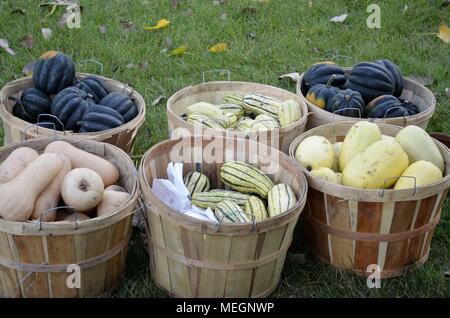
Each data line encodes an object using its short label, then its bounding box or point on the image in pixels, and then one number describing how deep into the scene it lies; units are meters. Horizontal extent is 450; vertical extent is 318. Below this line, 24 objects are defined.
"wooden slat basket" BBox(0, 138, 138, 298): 2.72
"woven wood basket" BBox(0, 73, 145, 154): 3.50
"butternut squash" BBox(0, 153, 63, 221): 2.88
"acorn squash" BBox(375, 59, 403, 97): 4.17
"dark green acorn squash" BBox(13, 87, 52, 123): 3.80
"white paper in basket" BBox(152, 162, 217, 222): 3.12
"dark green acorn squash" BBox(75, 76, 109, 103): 3.97
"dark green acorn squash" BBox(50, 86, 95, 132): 3.71
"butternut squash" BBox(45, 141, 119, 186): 3.23
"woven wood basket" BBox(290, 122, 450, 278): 3.09
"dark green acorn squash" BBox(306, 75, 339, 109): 3.97
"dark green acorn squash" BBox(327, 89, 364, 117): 3.84
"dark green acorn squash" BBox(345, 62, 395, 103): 4.09
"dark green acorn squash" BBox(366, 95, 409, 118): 3.85
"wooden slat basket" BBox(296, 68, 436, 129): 3.76
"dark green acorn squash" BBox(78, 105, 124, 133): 3.61
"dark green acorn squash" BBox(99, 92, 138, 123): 3.86
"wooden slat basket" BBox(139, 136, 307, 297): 2.78
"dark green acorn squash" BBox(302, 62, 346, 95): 4.21
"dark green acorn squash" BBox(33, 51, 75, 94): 3.90
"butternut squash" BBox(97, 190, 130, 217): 3.02
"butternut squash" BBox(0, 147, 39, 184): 3.07
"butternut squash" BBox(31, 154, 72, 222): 2.97
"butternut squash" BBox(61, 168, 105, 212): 2.98
